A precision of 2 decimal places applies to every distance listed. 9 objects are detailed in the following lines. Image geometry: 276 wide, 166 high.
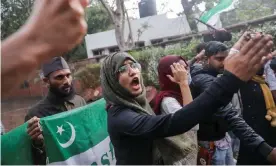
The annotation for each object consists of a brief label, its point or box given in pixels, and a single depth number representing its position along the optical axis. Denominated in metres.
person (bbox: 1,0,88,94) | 0.38
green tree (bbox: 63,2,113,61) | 14.80
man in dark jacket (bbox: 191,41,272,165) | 1.59
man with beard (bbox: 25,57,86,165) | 2.01
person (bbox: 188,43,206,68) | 2.78
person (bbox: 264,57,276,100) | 2.18
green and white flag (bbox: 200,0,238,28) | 3.55
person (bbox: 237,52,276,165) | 2.12
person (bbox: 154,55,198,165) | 1.38
